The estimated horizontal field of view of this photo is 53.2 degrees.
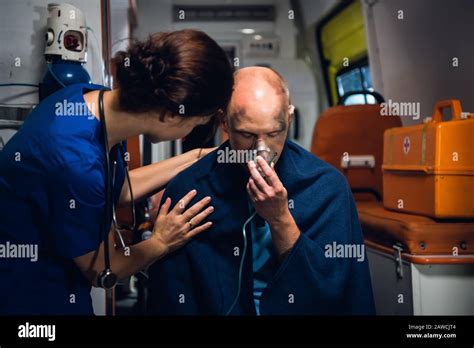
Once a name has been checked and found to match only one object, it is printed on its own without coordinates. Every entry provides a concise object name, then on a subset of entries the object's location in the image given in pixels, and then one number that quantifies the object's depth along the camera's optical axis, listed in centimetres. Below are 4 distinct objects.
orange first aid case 153
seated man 126
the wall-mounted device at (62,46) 136
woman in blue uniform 107
